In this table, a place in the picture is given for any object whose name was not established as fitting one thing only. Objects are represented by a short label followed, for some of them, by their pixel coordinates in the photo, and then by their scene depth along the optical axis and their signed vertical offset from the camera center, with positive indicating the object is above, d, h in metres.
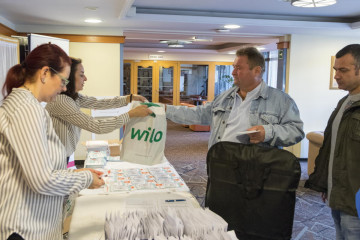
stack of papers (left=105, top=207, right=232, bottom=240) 1.33 -0.57
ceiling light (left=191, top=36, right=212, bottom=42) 7.88 +1.18
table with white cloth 1.67 -0.70
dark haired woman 2.21 -0.22
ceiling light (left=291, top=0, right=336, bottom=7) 3.84 +1.01
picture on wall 6.76 +0.18
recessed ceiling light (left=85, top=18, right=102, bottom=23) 5.09 +0.98
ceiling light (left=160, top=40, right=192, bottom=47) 8.95 +1.20
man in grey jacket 2.07 -0.16
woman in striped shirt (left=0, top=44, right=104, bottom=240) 1.32 -0.30
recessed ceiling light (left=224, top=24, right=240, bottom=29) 5.43 +1.01
